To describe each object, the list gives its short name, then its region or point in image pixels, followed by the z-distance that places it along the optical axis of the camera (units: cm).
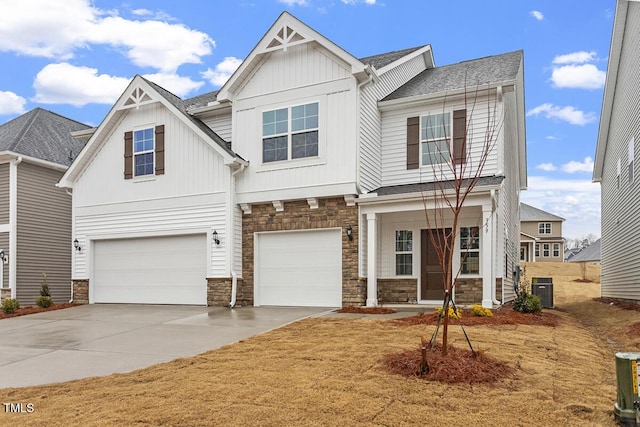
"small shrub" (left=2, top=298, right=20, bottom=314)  1433
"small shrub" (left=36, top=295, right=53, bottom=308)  1513
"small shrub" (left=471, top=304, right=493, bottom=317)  1050
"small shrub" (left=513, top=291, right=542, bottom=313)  1182
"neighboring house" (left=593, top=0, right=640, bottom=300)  1422
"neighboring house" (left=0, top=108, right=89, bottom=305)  1767
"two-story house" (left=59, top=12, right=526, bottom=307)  1347
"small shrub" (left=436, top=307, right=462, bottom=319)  953
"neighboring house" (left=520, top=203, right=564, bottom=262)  5016
